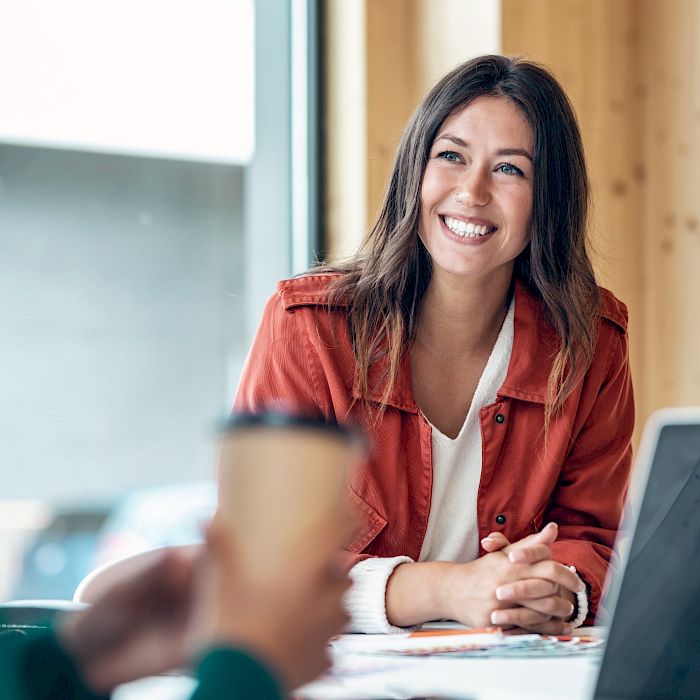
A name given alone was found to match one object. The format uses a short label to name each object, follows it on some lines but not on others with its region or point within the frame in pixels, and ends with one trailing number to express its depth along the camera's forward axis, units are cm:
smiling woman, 176
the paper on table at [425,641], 139
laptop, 111
